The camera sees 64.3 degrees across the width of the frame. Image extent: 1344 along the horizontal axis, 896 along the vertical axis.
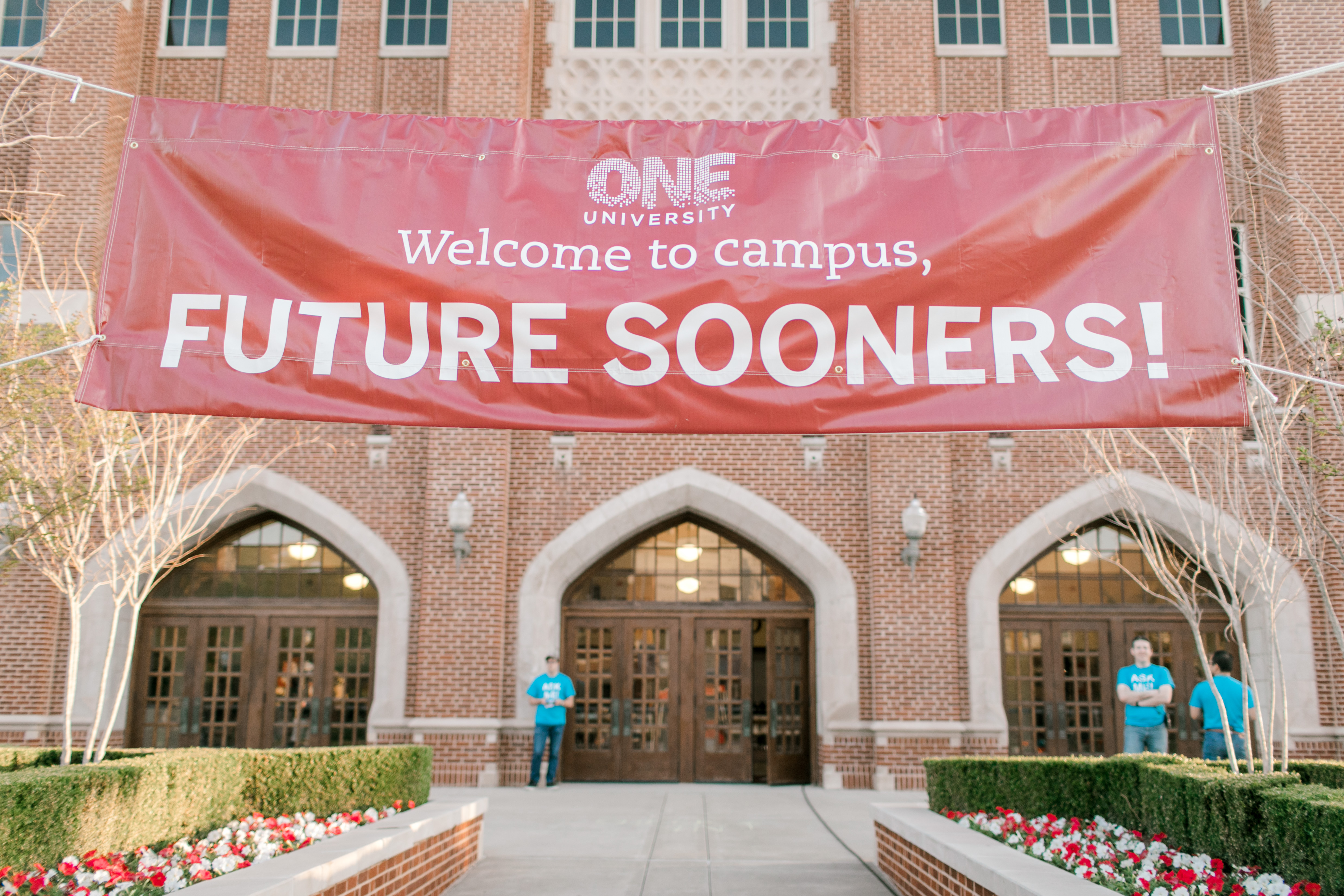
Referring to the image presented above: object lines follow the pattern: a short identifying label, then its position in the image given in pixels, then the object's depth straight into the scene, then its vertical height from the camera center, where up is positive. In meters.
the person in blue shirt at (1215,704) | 9.20 -0.35
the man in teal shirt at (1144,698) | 9.65 -0.31
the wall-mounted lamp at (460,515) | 12.91 +1.74
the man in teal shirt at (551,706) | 12.57 -0.51
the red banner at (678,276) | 3.33 +1.22
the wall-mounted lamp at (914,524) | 12.79 +1.63
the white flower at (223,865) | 5.16 -0.97
